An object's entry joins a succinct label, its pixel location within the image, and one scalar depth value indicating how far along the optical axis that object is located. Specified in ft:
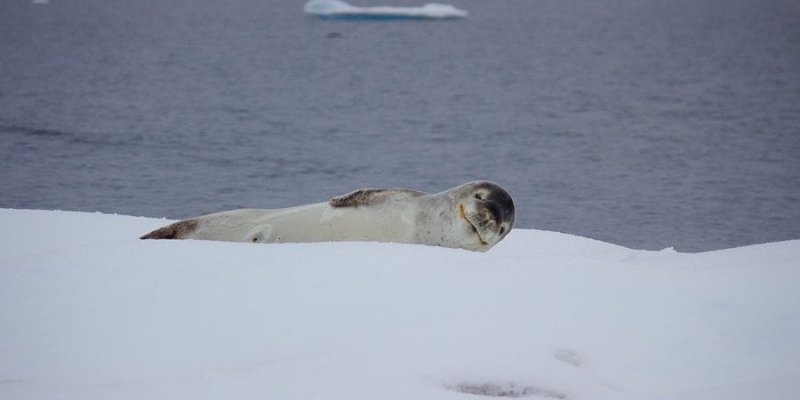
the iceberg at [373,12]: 363.56
